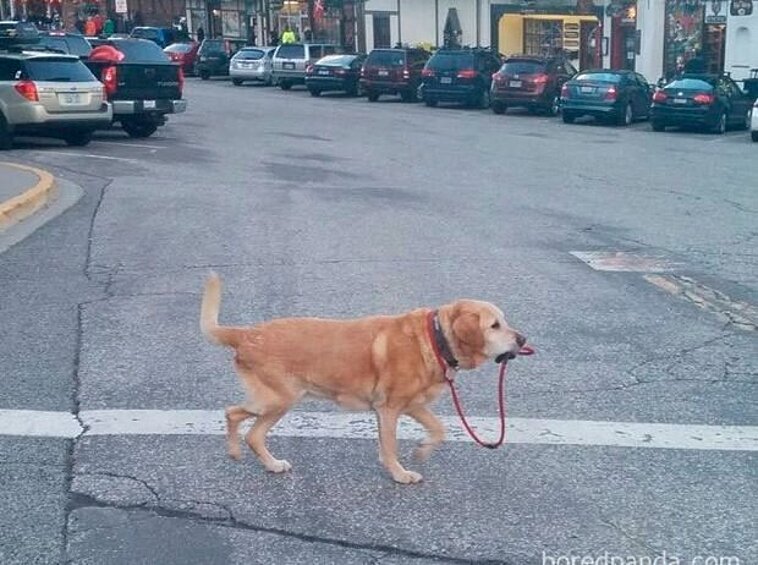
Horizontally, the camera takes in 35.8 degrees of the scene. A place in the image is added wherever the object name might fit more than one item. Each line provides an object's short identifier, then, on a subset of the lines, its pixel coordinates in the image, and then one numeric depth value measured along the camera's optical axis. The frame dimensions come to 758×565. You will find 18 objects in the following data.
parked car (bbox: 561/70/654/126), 31.23
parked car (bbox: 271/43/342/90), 44.25
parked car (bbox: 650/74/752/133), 29.19
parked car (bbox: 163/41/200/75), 50.94
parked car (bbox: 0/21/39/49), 23.41
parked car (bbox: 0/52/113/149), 20.19
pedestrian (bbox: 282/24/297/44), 49.70
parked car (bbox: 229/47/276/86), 45.62
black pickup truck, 23.02
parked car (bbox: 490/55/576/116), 33.99
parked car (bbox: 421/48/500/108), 36.16
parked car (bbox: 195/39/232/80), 49.69
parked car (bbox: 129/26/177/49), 51.33
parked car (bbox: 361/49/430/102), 38.72
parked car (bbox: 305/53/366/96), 40.59
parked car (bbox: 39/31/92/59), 25.95
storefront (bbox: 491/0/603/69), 44.47
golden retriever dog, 5.55
